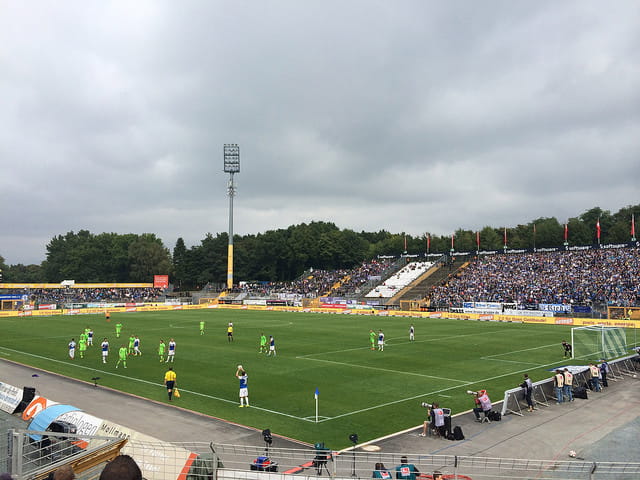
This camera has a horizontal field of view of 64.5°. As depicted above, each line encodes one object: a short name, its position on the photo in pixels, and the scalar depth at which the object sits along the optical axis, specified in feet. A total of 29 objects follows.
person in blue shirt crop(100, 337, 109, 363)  107.08
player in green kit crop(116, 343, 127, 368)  103.14
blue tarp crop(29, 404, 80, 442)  52.28
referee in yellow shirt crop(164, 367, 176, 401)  75.92
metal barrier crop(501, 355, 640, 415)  69.51
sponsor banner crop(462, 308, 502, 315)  227.10
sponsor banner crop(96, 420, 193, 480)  38.29
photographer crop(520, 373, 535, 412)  70.59
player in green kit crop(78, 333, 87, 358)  117.81
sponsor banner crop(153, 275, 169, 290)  375.04
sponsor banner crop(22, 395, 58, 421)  60.03
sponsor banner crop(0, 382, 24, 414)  68.23
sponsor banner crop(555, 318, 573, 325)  197.77
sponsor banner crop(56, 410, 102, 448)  50.80
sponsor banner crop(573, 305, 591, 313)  205.26
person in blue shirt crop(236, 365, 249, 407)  71.41
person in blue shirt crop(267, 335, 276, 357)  115.90
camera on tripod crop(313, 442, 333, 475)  43.38
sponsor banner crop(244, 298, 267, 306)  319.47
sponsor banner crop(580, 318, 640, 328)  181.89
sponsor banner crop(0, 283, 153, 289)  329.93
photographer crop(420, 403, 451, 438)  58.03
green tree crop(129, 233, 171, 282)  489.26
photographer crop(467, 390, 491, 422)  64.23
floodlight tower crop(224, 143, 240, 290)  361.92
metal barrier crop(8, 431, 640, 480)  24.90
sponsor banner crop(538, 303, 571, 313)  211.57
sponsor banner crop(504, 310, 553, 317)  211.00
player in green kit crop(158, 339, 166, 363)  110.11
